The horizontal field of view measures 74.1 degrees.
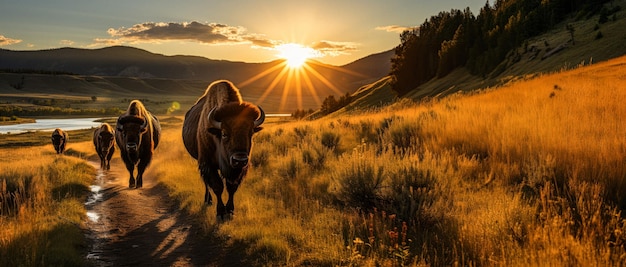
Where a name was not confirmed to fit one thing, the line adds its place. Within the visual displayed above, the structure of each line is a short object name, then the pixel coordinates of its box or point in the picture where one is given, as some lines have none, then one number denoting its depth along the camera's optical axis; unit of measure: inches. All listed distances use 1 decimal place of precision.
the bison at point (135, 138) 535.9
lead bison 286.5
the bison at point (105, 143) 802.2
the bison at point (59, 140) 1270.9
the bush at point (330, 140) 595.3
